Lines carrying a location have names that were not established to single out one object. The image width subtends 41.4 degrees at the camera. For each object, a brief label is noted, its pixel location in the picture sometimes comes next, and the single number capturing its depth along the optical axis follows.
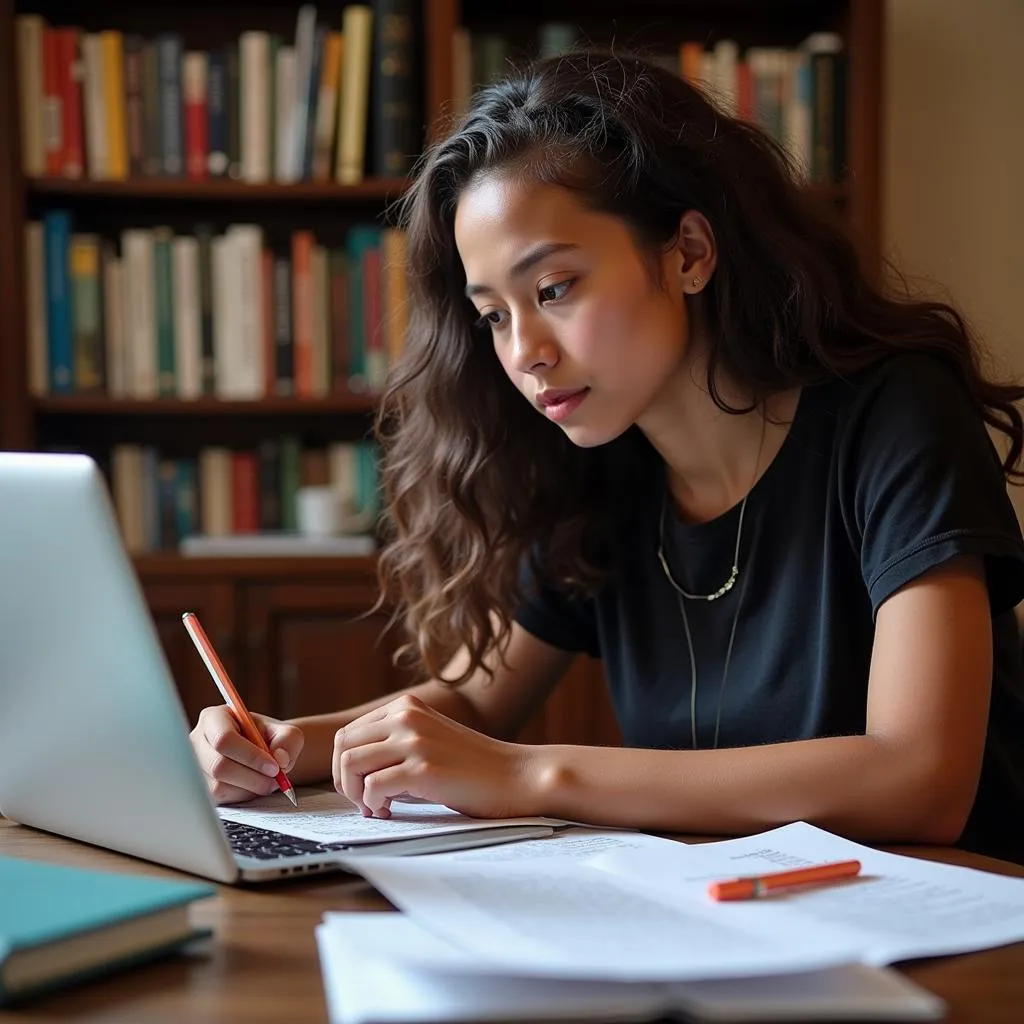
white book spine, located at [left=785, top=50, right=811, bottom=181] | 2.63
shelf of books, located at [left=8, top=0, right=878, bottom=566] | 2.55
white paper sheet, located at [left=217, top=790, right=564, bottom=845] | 0.94
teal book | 0.66
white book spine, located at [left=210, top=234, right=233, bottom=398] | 2.61
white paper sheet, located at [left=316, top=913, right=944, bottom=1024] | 0.58
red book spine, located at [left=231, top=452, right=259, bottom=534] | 2.71
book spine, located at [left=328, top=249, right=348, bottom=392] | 2.65
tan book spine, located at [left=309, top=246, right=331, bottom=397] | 2.64
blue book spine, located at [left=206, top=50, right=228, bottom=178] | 2.57
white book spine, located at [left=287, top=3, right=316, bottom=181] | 2.55
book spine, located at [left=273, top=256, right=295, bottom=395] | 2.63
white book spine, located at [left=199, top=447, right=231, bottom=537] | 2.71
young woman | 1.00
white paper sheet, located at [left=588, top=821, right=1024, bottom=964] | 0.70
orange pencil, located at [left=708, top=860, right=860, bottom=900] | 0.75
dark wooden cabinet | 2.50
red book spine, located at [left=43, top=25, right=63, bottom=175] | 2.54
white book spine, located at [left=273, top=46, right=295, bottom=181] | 2.57
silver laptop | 0.76
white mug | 2.60
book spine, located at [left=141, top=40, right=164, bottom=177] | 2.56
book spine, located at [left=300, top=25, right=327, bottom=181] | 2.56
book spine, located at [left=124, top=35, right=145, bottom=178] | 2.56
